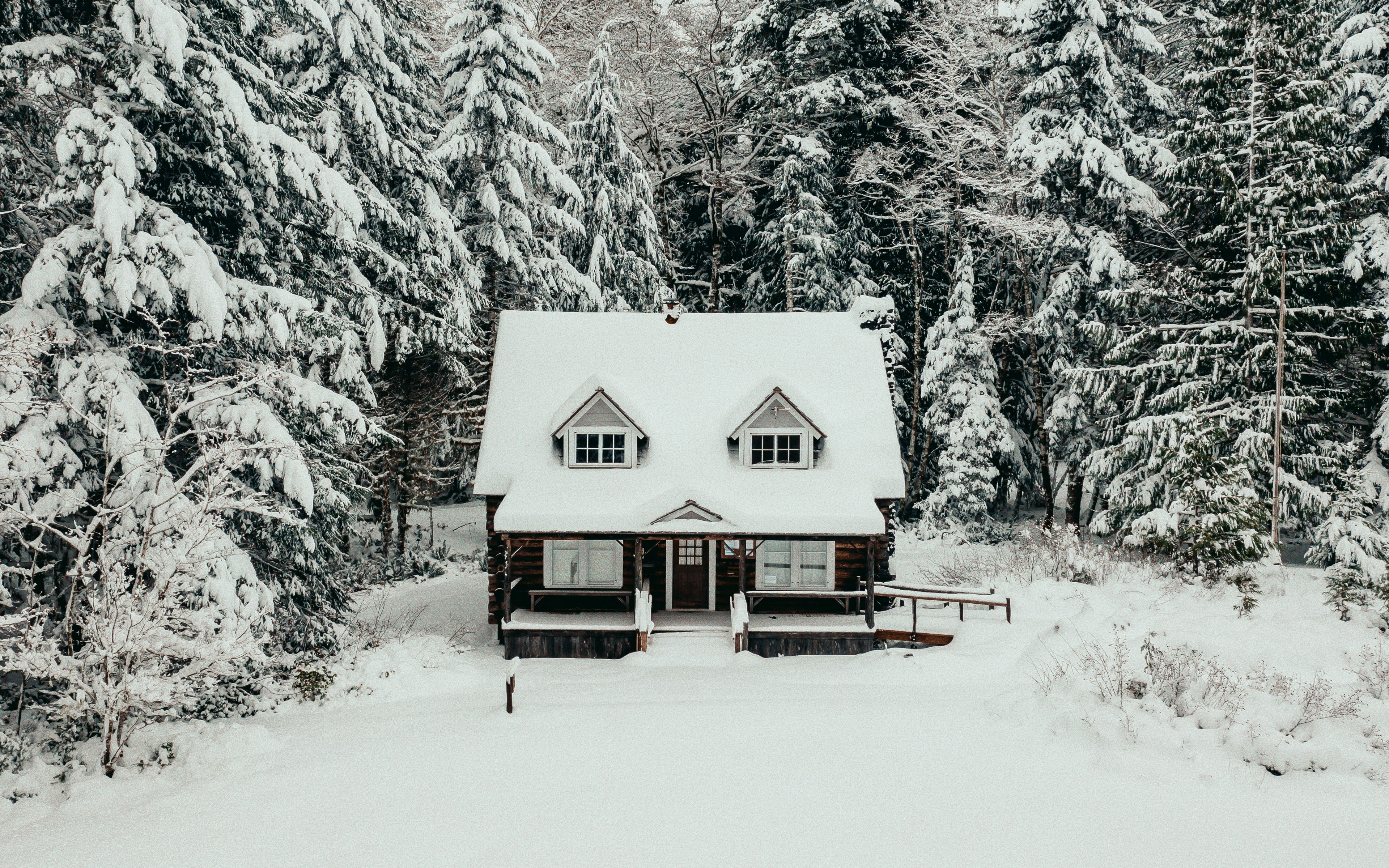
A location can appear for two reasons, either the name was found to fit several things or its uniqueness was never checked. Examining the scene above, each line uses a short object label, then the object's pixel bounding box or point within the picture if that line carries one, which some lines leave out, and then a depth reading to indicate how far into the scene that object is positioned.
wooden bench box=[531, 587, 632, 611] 17.75
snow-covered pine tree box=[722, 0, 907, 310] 30.11
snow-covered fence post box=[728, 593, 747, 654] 16.30
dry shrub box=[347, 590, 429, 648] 16.30
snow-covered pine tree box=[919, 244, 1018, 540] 27.02
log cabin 16.89
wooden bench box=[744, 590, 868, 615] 17.34
